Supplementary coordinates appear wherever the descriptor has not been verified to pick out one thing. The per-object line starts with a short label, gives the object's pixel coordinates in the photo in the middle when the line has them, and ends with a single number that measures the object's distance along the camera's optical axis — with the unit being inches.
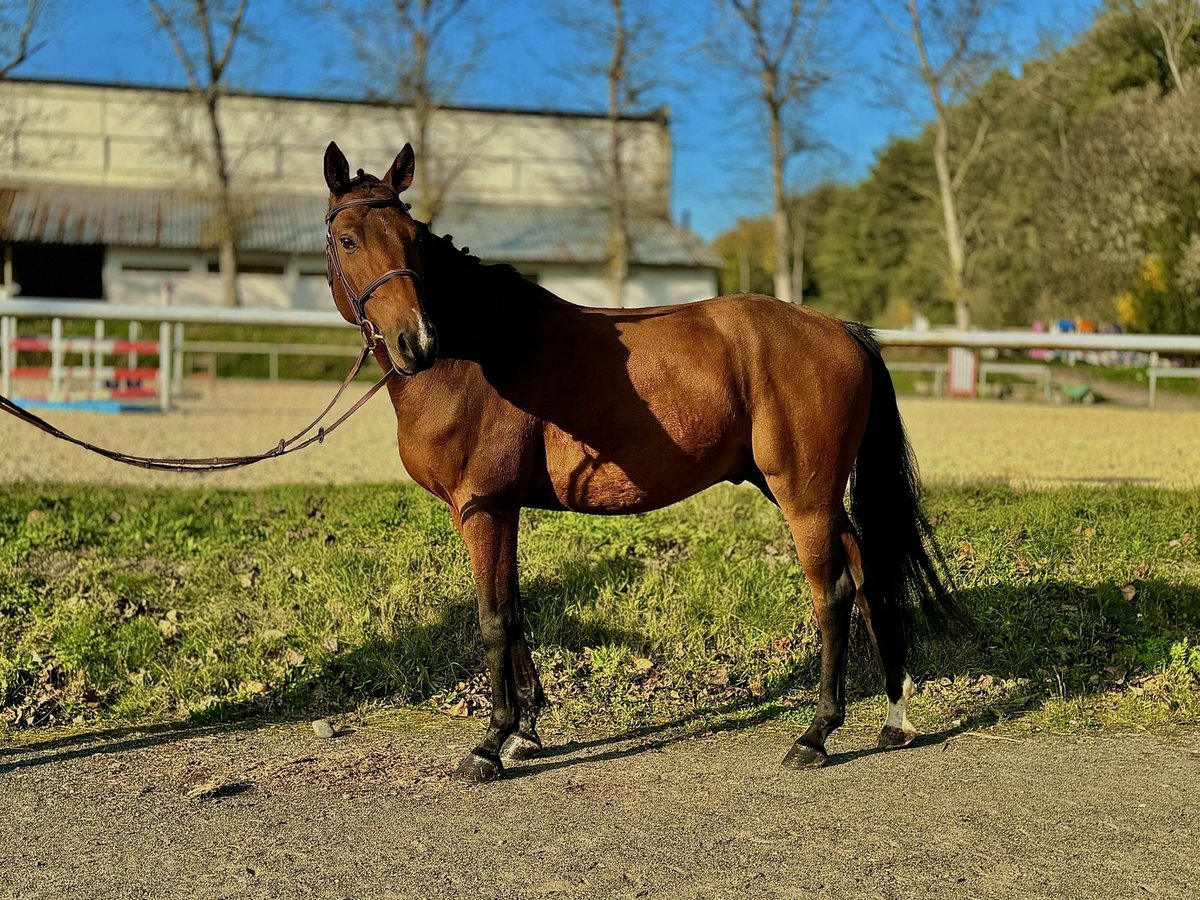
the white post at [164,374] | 639.8
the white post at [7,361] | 423.4
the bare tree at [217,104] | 1315.2
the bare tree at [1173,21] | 1115.3
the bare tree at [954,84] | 1245.7
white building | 1525.6
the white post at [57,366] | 619.5
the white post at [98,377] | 642.6
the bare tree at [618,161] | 1320.1
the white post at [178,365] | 689.0
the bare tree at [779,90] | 1233.4
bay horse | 156.6
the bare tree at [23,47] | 1026.4
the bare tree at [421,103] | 1336.1
